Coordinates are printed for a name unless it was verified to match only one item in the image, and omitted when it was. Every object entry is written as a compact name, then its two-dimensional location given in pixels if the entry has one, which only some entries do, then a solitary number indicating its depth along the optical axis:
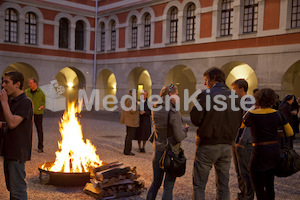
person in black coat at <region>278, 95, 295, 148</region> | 9.25
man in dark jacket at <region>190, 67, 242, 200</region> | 3.59
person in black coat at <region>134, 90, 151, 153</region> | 8.96
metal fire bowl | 5.57
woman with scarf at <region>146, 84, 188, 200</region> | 4.04
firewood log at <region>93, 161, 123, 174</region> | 5.39
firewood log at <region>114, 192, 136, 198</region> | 5.10
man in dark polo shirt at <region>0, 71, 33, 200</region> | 3.58
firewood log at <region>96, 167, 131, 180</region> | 5.10
